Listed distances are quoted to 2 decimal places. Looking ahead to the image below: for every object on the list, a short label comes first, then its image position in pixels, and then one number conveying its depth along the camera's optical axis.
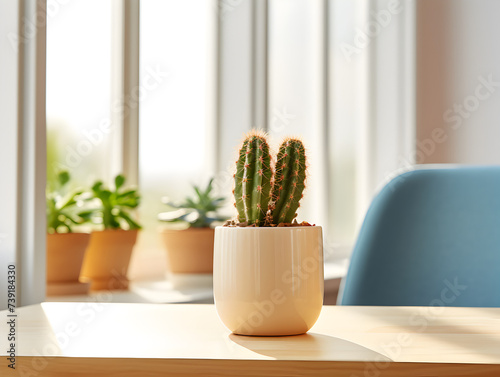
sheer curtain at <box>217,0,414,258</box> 2.99
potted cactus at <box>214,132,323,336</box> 1.06
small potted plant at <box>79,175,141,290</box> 1.82
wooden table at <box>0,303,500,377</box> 0.97
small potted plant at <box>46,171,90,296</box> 1.64
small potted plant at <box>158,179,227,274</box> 2.00
